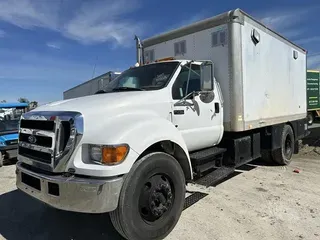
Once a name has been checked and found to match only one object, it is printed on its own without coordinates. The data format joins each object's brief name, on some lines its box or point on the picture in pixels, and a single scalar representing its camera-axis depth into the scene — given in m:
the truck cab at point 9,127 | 8.89
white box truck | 3.06
